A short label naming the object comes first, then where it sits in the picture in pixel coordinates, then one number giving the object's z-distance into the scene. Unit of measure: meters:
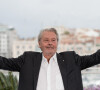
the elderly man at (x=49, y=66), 2.95
